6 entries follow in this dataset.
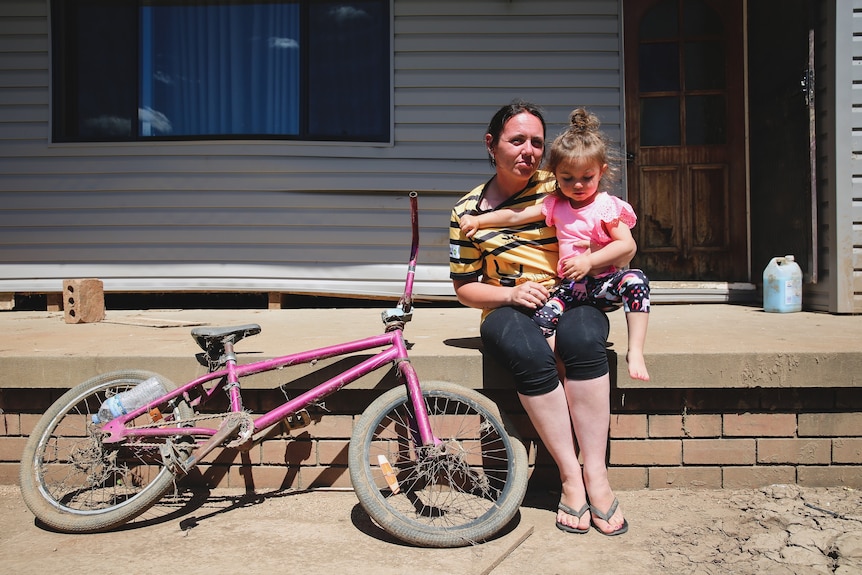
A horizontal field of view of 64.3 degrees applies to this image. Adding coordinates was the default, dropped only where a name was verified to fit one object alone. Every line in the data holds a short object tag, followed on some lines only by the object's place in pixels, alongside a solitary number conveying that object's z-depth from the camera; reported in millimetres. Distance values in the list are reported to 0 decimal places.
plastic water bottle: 2615
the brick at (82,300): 4375
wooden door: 5590
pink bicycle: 2463
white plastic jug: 4449
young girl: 2578
